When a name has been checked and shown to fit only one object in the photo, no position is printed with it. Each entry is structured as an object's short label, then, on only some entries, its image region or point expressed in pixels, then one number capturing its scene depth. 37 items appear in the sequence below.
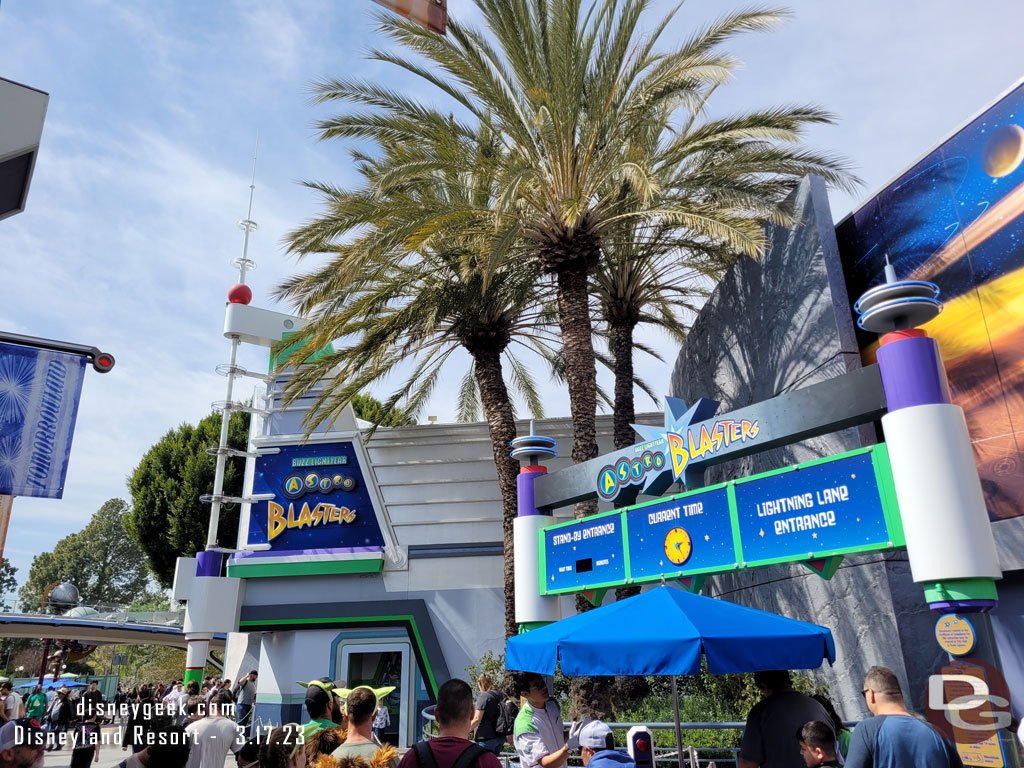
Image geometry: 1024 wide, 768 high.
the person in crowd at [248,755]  4.68
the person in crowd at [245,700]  16.39
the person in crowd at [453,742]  3.32
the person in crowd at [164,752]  3.80
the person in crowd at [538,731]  5.80
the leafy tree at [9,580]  80.88
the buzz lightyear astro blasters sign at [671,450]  9.26
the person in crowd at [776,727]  5.02
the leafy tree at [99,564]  69.00
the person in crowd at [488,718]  8.02
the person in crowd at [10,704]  8.30
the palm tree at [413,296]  13.29
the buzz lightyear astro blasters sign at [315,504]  18.80
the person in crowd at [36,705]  16.92
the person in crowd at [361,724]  4.25
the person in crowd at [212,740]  5.69
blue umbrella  5.30
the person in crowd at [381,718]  15.05
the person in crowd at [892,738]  4.01
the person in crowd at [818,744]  4.41
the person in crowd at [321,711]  5.22
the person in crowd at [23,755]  4.34
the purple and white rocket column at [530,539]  11.38
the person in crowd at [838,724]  5.52
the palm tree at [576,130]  11.67
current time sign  7.29
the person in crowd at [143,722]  4.09
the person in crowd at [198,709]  6.48
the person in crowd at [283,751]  4.27
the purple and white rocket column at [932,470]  6.55
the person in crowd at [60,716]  16.42
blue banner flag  6.26
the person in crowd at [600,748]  4.79
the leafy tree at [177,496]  30.52
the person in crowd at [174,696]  15.85
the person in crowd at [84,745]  11.05
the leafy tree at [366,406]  33.03
